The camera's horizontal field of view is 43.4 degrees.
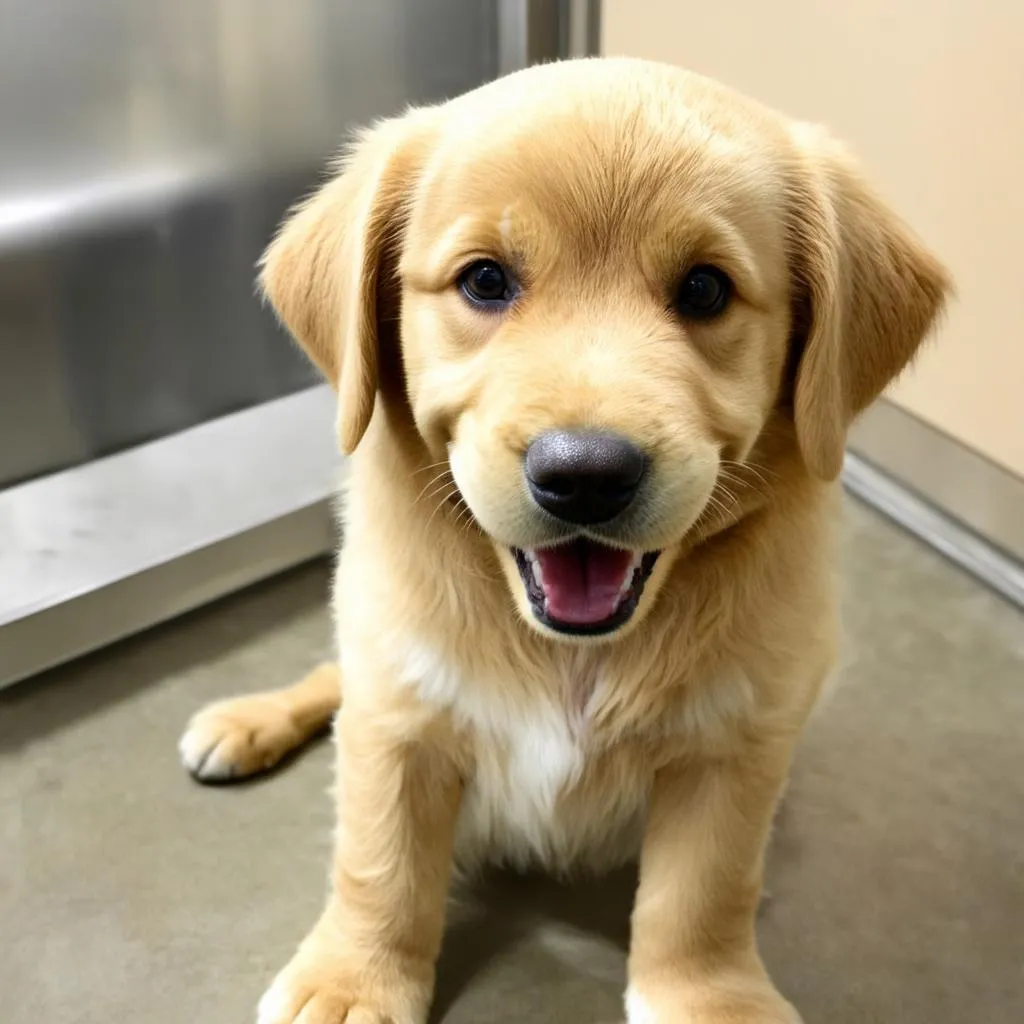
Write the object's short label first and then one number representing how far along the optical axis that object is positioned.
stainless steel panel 0.56
